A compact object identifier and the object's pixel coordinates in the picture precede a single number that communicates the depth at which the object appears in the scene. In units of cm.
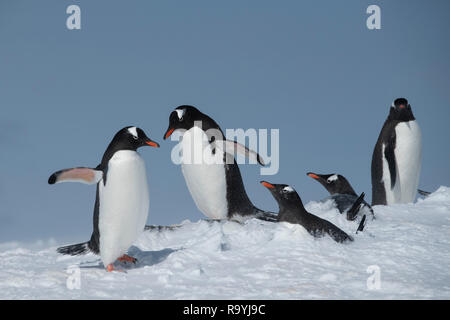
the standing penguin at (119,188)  1061
